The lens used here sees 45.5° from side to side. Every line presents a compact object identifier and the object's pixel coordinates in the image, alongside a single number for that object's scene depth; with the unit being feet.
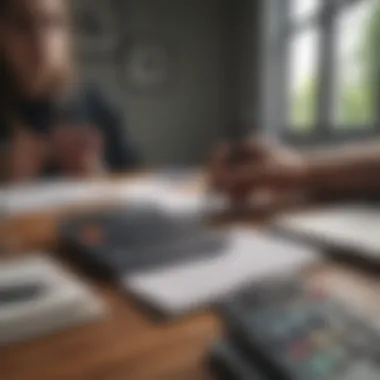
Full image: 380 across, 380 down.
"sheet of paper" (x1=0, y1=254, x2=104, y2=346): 0.94
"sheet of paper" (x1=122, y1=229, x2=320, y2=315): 1.07
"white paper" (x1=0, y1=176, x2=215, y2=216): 2.39
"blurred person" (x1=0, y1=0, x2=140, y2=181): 4.67
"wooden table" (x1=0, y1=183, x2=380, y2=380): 0.79
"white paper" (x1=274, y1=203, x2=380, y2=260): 1.41
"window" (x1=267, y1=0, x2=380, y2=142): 7.06
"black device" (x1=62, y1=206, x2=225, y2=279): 1.32
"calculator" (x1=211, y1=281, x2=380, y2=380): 0.68
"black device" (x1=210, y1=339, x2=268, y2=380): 0.71
